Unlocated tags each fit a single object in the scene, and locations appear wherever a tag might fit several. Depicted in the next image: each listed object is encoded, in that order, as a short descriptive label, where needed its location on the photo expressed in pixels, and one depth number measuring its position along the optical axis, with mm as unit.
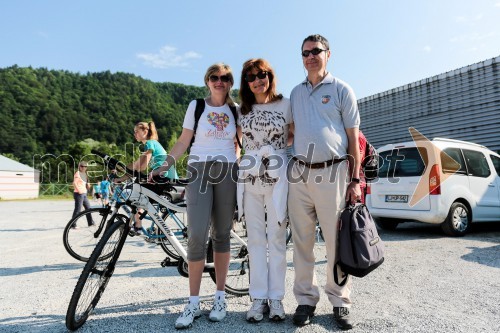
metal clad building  10531
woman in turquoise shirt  5035
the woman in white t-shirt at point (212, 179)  2742
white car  6281
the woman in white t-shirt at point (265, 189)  2727
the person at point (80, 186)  8766
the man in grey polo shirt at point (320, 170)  2643
